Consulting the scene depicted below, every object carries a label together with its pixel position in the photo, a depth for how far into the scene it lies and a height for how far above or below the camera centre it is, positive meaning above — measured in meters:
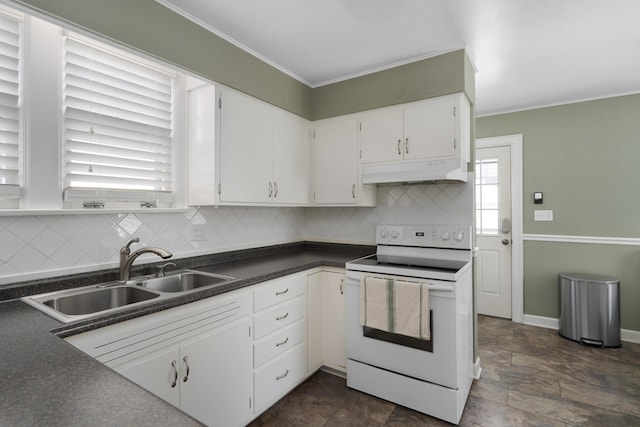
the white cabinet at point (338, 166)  2.79 +0.45
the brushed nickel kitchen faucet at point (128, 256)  1.72 -0.21
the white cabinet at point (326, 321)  2.45 -0.82
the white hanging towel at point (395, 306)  1.99 -0.59
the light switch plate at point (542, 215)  3.54 +0.00
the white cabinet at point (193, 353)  1.29 -0.65
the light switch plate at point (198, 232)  2.26 -0.12
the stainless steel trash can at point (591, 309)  3.03 -0.91
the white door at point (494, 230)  3.79 -0.18
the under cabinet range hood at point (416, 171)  2.20 +0.32
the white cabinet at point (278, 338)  1.97 -0.81
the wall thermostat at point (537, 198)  3.57 +0.18
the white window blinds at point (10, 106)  1.46 +0.51
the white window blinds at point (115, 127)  1.68 +0.52
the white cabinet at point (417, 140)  2.31 +0.58
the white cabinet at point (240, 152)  2.13 +0.47
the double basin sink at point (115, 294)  1.43 -0.39
